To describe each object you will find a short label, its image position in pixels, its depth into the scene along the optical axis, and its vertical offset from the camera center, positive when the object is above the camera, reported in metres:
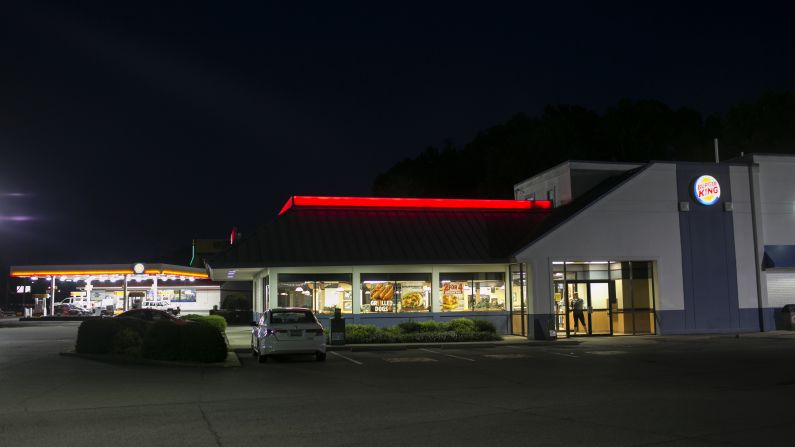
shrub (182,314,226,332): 31.92 -0.87
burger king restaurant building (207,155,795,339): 29.56 +1.42
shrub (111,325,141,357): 21.12 -1.19
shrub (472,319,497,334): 28.78 -1.26
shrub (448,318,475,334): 28.33 -1.19
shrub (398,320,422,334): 28.58 -1.21
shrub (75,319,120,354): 21.73 -1.03
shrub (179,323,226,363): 19.48 -1.21
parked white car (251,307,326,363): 20.12 -0.99
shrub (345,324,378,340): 27.23 -1.24
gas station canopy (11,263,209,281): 52.28 +2.22
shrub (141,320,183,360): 19.80 -1.13
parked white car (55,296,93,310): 64.79 +0.07
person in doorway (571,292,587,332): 29.84 -0.64
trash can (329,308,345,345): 26.06 -1.20
